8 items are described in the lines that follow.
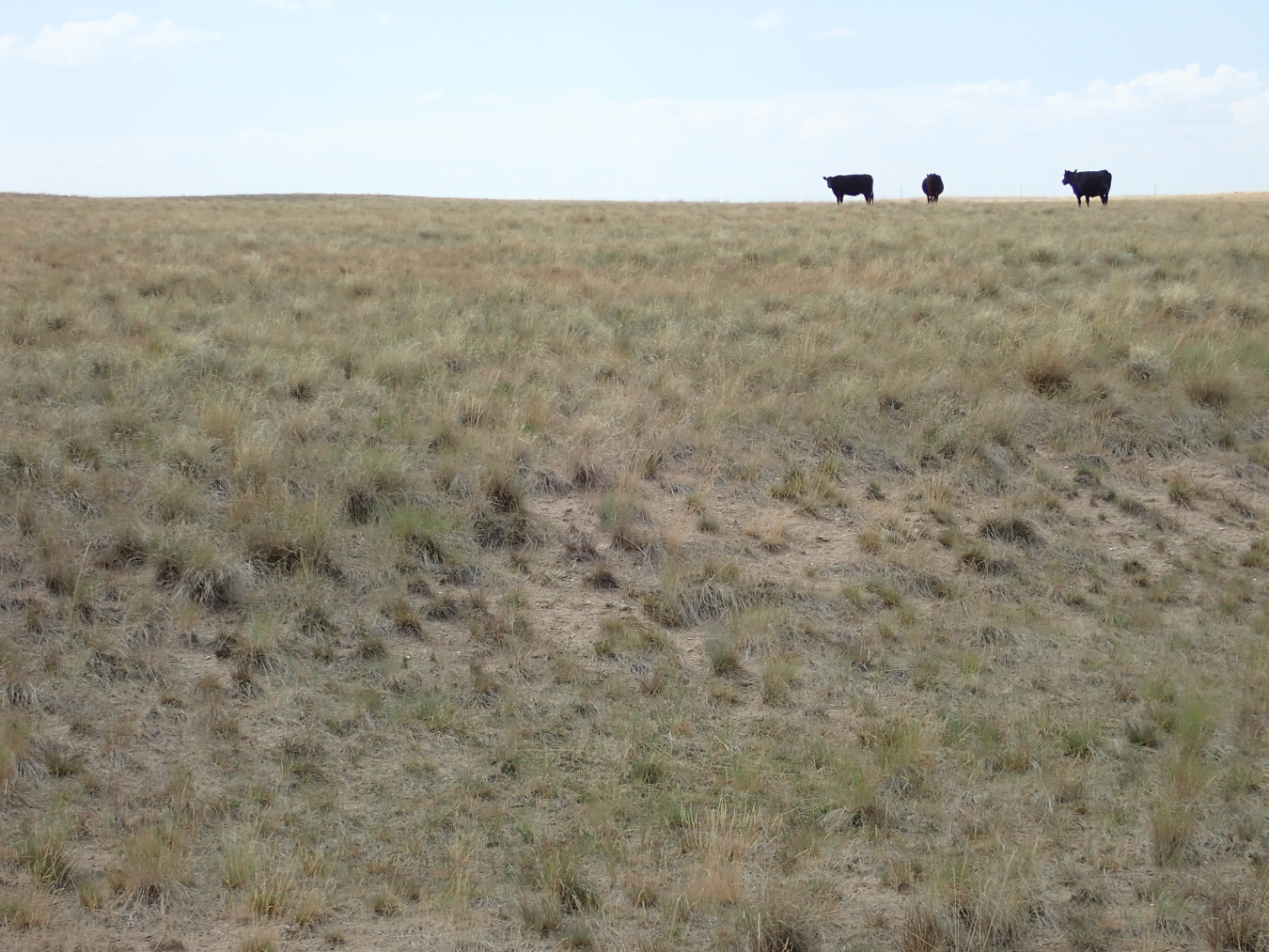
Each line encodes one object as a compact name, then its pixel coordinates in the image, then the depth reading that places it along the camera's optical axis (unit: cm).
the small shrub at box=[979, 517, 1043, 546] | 1541
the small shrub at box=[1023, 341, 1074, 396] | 2031
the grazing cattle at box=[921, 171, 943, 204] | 7962
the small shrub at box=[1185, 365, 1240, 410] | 1978
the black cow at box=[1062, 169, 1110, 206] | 7062
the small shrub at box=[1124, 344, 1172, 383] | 2072
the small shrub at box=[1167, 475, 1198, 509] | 1667
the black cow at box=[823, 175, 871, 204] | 7944
